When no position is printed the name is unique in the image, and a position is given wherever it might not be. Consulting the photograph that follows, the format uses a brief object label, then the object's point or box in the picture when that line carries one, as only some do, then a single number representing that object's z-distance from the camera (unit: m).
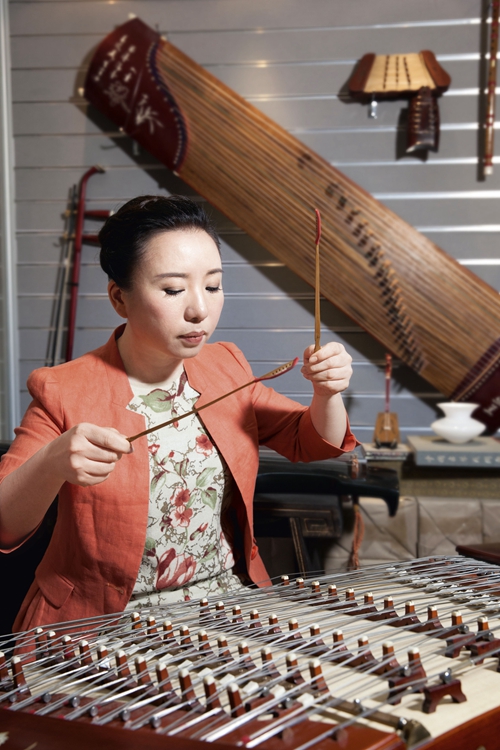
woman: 1.19
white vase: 2.66
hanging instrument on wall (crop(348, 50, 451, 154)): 2.90
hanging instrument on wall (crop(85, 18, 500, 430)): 2.78
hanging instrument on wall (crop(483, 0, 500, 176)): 2.88
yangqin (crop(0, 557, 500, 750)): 0.67
